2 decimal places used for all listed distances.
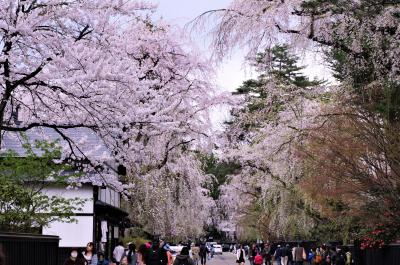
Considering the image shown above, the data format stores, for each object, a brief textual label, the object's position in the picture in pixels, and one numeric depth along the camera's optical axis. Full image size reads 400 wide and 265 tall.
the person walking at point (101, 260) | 24.25
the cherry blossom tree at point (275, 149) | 34.50
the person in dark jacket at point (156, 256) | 17.59
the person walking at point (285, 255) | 36.41
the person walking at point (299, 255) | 32.66
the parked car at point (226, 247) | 110.79
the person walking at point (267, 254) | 42.42
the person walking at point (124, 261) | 22.05
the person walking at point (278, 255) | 36.86
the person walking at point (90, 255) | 20.80
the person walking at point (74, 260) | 14.18
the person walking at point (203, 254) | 49.09
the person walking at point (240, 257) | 32.06
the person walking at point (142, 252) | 16.36
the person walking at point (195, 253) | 39.92
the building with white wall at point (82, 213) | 26.97
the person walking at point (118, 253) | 25.10
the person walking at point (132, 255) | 20.37
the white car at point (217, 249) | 88.31
